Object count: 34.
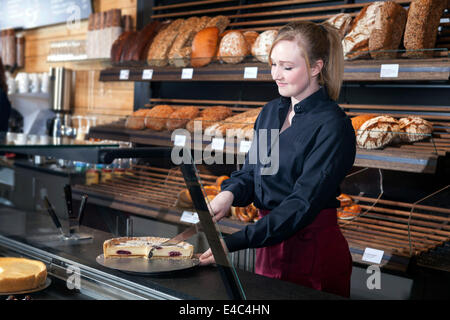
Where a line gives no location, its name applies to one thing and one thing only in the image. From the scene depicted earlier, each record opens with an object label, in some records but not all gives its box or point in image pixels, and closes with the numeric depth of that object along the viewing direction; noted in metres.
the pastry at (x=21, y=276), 1.23
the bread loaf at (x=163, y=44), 3.36
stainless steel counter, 1.13
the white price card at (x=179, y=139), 2.90
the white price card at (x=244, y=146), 2.44
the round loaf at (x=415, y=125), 2.26
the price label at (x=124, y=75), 3.50
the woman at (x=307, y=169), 1.45
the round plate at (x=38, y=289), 1.23
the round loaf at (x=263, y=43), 2.82
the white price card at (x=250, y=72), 2.73
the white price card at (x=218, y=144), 2.53
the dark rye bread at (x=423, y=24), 2.29
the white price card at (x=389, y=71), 2.24
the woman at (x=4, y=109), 3.34
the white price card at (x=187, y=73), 3.09
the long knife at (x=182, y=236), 1.16
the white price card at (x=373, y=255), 2.04
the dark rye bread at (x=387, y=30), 2.35
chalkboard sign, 4.85
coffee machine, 4.89
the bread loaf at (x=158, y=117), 3.14
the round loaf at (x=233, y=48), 2.90
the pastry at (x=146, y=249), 1.21
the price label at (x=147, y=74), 3.34
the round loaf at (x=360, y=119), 2.38
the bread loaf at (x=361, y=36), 2.43
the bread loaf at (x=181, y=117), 3.03
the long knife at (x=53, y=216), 1.51
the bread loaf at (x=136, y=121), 3.25
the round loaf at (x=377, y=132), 2.16
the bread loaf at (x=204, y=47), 3.05
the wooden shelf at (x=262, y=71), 2.15
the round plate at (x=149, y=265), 1.17
